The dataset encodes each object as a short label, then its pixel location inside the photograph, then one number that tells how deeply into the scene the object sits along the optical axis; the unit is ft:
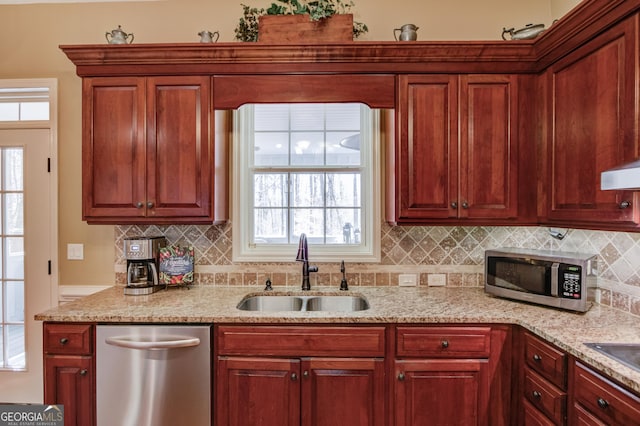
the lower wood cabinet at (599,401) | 3.94
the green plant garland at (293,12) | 6.89
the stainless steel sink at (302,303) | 7.82
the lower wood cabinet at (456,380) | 5.97
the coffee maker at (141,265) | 7.33
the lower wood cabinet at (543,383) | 4.98
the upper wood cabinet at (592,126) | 5.00
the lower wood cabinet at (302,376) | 6.00
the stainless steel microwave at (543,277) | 5.99
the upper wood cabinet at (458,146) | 6.91
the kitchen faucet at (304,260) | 7.70
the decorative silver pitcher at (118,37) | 7.19
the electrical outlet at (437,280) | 8.13
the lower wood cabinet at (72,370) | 6.10
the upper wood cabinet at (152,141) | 7.07
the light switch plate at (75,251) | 8.38
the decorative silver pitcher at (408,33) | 7.02
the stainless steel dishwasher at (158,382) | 6.01
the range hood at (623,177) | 4.03
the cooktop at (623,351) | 4.23
